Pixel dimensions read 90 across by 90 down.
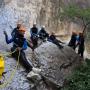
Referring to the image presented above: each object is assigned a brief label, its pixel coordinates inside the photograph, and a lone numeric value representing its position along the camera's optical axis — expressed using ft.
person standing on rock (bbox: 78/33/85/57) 39.29
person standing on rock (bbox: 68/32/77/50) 40.09
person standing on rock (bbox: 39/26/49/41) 36.80
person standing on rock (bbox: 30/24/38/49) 33.69
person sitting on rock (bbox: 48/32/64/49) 36.86
